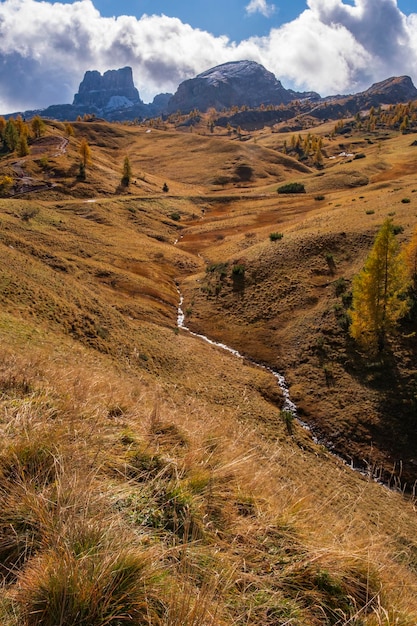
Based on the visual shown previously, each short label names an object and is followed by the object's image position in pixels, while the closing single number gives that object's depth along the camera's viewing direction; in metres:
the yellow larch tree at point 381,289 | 32.31
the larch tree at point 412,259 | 36.75
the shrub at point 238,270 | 51.60
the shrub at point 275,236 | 56.91
